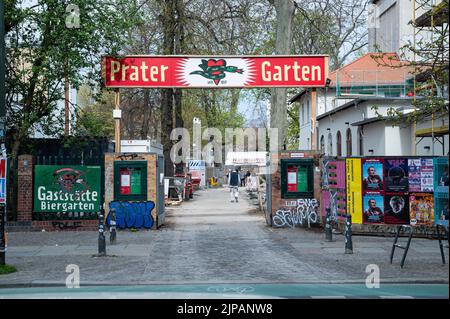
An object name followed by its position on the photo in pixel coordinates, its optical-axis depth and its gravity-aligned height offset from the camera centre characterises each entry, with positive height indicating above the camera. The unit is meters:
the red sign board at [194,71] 22.25 +3.64
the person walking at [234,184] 34.38 +0.07
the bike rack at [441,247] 14.00 -1.27
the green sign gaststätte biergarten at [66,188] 21.70 -0.03
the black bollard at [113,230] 18.33 -1.13
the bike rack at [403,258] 13.59 -1.44
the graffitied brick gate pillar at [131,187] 21.73 -0.02
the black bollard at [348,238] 15.86 -1.21
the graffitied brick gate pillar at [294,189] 22.19 -0.13
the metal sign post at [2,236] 13.84 -0.95
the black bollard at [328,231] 18.44 -1.21
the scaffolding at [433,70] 16.48 +3.22
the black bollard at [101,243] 15.76 -1.26
